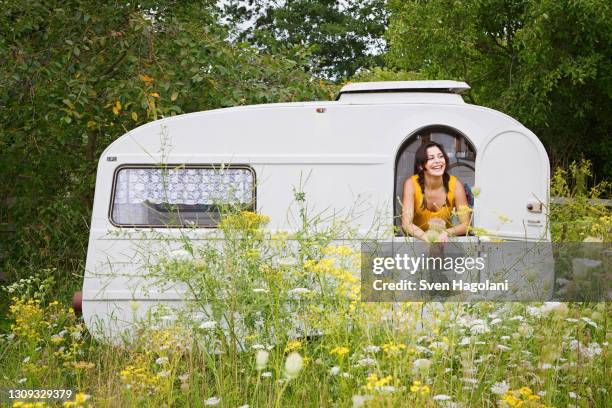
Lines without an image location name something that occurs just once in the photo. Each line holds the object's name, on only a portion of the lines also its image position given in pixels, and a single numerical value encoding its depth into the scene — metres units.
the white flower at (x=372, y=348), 4.18
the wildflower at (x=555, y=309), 4.41
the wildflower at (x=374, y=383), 3.46
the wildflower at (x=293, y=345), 4.29
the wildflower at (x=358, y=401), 3.32
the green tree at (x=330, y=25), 40.66
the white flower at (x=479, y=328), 4.50
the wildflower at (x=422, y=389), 3.56
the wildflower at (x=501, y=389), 4.00
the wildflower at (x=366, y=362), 4.17
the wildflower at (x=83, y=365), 4.89
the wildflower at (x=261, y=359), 3.52
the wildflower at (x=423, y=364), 3.77
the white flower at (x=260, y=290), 4.84
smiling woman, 7.17
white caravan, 7.10
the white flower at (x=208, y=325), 4.85
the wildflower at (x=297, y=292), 4.90
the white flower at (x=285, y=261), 5.21
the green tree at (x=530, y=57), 15.91
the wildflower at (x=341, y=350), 4.02
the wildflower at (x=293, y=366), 3.33
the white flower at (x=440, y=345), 4.21
